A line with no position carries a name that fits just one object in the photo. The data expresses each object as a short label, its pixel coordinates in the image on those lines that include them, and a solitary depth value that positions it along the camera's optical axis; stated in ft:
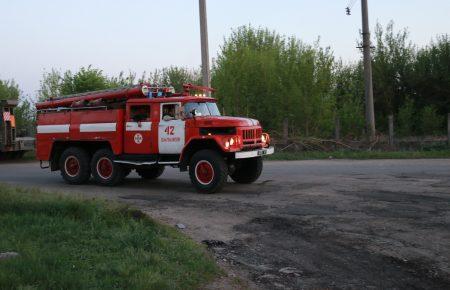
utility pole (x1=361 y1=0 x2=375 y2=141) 80.43
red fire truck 41.32
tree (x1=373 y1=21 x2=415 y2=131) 109.19
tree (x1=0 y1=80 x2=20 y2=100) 107.24
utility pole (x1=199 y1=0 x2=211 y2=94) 68.39
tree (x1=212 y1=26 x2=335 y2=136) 82.89
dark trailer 74.28
